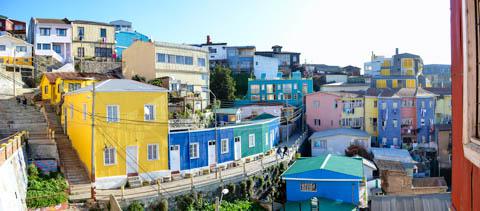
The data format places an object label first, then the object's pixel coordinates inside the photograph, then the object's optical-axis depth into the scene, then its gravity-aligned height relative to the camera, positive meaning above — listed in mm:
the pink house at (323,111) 48281 -2349
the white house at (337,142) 42781 -5393
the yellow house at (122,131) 22422 -2194
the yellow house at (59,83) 30234 +820
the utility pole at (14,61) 35169 +3389
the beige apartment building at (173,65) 39125 +2901
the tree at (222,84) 51219 +1110
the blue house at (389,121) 46625 -3483
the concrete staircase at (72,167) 19578 -4236
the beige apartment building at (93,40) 47094 +6477
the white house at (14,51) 41938 +4705
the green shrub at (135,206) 19109 -5447
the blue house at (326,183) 25922 -6025
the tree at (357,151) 41531 -6297
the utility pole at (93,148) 21294 -2916
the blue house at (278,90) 55812 +324
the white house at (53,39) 45250 +6356
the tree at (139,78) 38794 +1491
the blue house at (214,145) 25250 -3718
